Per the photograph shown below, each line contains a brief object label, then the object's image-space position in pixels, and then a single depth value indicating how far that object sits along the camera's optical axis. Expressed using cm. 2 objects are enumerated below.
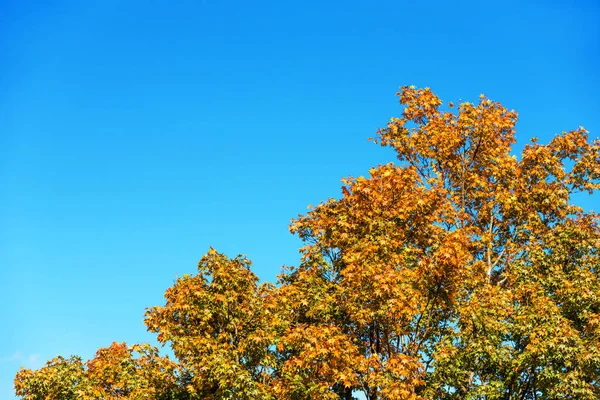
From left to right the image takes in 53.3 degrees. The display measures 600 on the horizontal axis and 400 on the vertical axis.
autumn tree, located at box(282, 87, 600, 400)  1991
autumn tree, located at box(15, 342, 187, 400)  2556
